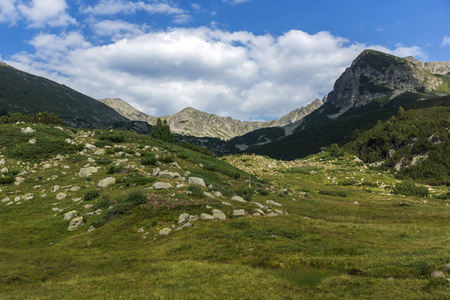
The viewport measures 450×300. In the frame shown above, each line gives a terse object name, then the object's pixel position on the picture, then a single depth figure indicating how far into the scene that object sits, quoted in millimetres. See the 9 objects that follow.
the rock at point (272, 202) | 25367
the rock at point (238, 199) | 22275
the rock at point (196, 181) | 24156
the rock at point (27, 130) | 33894
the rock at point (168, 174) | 25953
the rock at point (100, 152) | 32762
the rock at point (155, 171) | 25766
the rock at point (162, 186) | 21116
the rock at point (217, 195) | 21912
